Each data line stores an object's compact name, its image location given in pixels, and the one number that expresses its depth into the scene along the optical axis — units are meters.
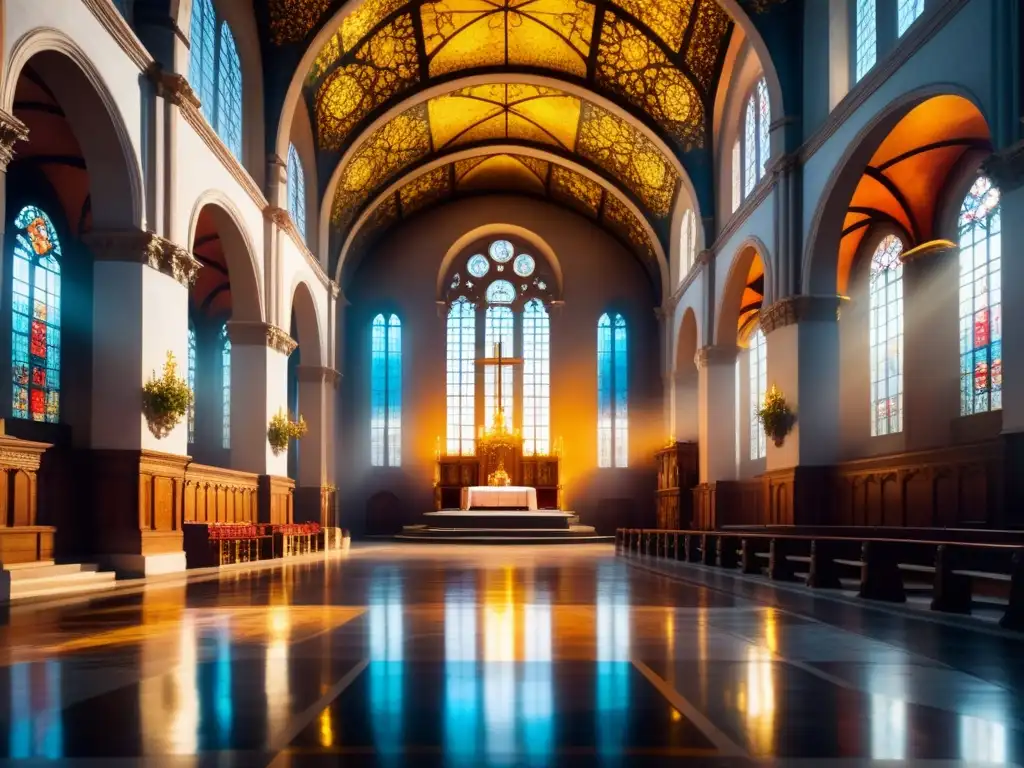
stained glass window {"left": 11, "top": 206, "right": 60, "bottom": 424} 18.97
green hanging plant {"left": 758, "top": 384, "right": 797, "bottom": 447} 19.09
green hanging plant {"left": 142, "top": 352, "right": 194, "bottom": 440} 14.49
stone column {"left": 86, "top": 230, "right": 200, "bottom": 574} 14.03
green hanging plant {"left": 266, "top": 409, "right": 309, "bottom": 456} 22.05
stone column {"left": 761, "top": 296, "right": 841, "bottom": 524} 18.55
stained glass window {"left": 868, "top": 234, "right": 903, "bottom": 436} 22.58
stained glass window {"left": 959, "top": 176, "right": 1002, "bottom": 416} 18.92
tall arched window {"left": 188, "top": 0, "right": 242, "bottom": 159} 17.95
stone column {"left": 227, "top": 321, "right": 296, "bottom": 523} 21.58
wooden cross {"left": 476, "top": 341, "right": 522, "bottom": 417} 32.12
